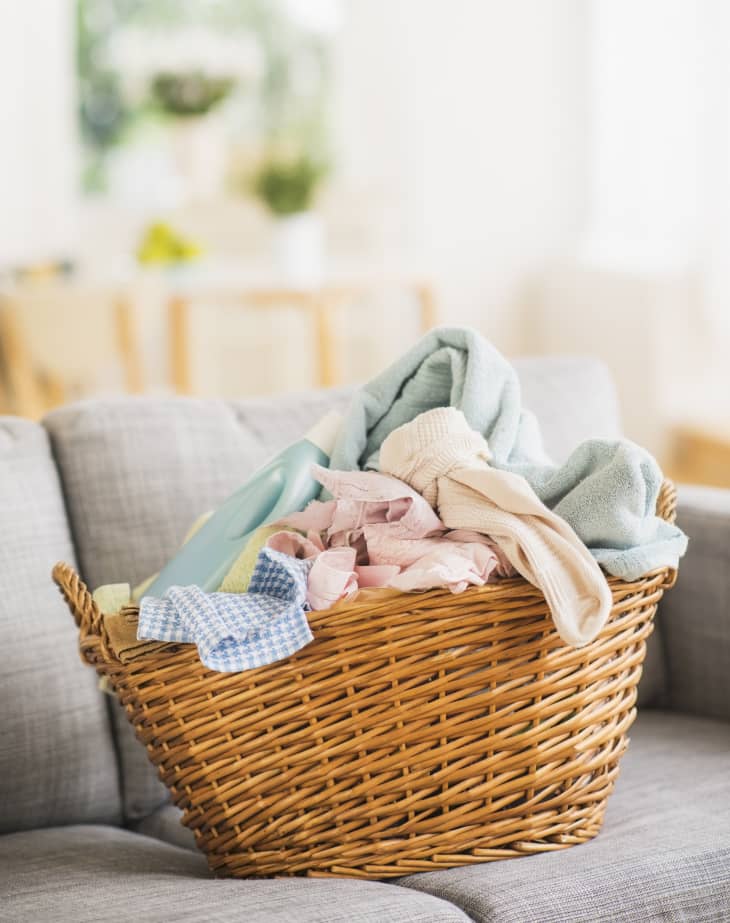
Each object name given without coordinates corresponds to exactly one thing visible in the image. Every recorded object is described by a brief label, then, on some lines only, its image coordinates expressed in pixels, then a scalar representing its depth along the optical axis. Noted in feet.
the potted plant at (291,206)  19.58
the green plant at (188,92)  24.70
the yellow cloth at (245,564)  7.69
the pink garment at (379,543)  7.25
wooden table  18.55
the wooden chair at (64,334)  18.98
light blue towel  7.42
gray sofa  7.29
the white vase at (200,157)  25.37
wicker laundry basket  7.23
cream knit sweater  7.24
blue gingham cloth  7.11
